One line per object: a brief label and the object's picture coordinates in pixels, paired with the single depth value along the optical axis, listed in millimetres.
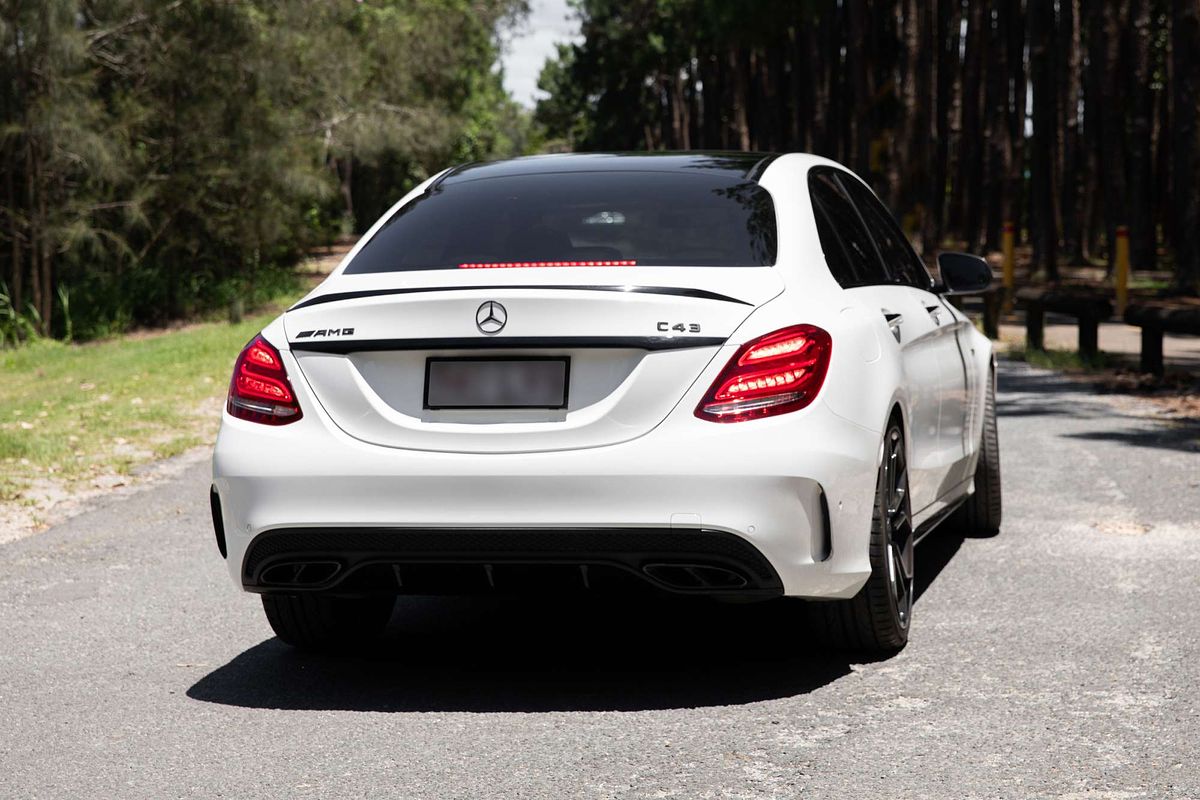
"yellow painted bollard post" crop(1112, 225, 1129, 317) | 22859
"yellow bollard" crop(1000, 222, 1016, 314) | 23922
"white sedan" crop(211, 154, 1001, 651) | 4523
